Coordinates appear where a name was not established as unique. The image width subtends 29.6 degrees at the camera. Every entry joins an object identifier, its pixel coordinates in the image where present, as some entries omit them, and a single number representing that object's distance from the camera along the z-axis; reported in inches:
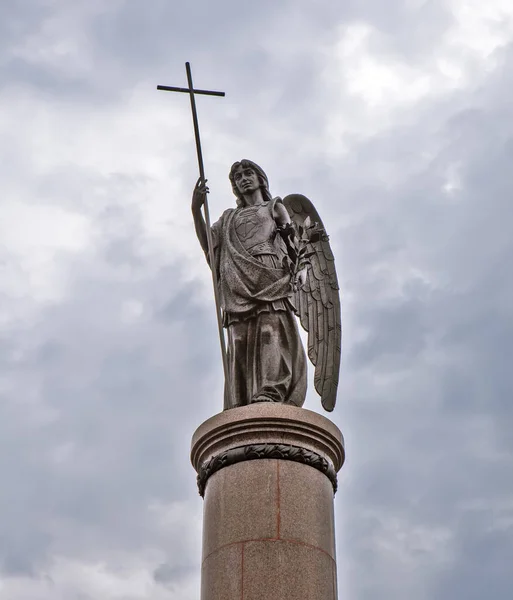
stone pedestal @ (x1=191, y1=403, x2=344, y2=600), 378.6
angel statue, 462.0
